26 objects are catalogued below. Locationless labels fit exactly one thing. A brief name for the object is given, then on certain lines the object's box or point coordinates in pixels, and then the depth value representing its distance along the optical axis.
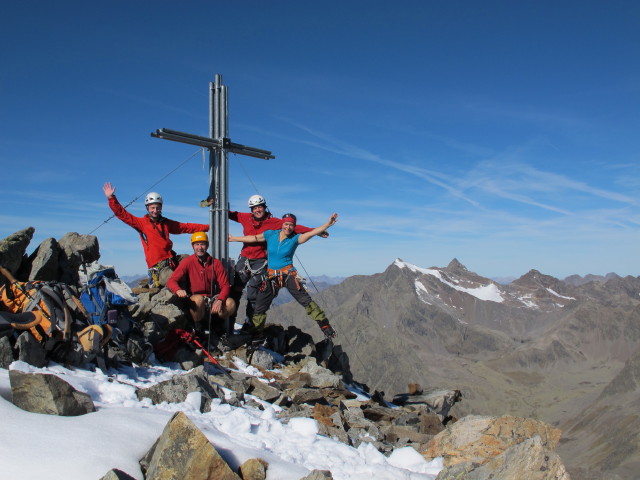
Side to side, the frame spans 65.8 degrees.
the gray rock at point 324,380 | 14.18
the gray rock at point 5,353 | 9.00
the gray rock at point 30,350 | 9.33
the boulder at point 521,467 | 6.64
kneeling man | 14.63
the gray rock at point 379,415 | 12.47
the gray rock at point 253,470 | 6.95
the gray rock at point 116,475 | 5.75
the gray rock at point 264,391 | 11.74
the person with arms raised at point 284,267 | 15.19
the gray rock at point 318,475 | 6.54
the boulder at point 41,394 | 7.41
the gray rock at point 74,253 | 14.88
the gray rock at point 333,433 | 9.50
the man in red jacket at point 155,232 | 15.43
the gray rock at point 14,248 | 13.20
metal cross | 16.84
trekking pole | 13.48
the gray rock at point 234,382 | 11.68
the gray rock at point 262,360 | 15.79
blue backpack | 12.02
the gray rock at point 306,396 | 12.02
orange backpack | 10.07
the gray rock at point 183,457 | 6.48
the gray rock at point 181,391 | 9.38
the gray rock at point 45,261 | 13.92
